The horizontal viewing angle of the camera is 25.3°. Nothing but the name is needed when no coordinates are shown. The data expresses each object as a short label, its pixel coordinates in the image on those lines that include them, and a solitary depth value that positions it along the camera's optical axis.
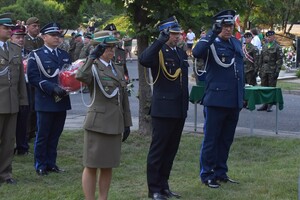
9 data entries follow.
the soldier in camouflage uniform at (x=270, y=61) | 16.48
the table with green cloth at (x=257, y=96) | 12.08
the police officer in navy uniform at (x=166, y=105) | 7.33
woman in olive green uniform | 6.70
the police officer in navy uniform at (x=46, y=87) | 8.74
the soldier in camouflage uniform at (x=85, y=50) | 17.35
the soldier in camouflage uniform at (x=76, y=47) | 22.05
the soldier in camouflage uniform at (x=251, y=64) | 17.31
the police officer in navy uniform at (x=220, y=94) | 8.04
